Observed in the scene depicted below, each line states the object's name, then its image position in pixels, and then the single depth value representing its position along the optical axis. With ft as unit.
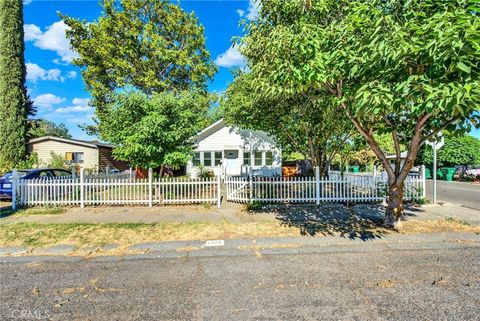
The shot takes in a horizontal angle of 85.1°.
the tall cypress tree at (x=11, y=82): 59.98
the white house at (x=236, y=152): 65.41
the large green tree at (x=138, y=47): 69.31
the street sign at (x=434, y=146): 20.33
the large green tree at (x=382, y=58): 12.12
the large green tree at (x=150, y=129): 30.73
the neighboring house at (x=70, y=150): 74.43
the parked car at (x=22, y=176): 32.48
